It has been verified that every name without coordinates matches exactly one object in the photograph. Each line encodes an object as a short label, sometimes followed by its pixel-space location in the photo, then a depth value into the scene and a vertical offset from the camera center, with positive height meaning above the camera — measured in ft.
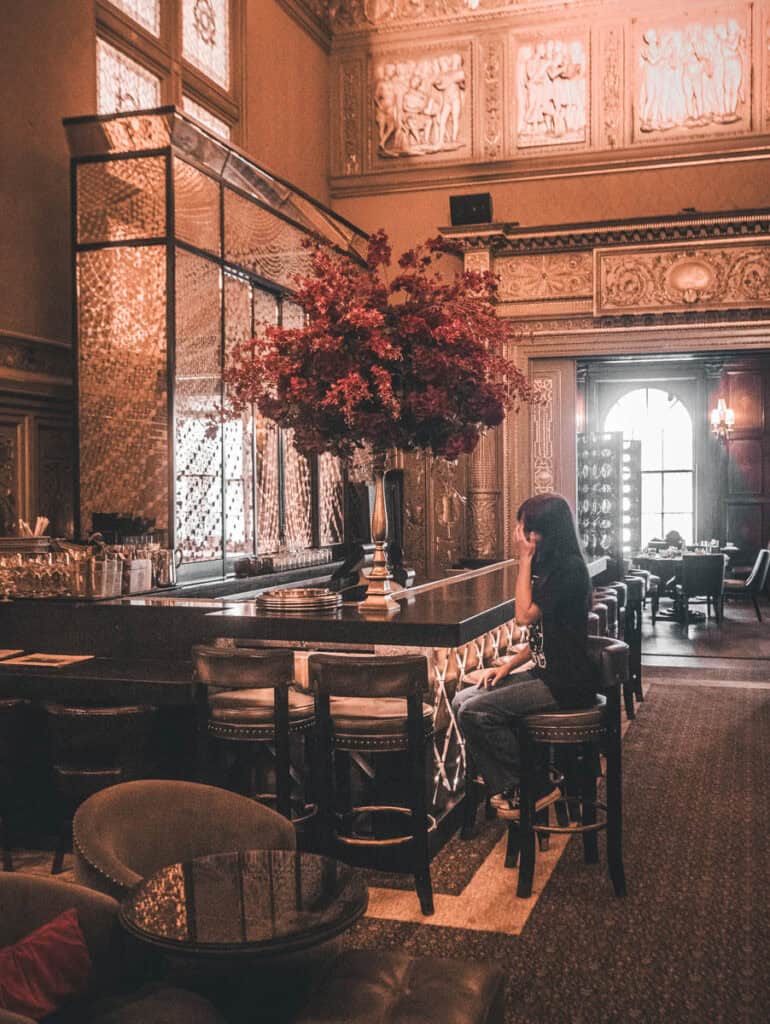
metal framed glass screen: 21.54 +2.97
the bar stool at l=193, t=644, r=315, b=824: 12.00 -2.79
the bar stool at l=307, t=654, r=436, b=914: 11.72 -2.91
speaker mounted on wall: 34.53 +9.04
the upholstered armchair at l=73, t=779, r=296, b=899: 8.36 -2.85
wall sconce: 48.24 +2.62
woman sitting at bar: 13.14 -2.24
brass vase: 14.29 -1.27
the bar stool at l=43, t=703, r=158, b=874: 13.20 -3.49
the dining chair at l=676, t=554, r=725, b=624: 40.06 -3.86
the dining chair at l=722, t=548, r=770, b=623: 41.37 -4.30
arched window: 51.75 +1.18
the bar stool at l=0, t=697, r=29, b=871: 13.87 -3.71
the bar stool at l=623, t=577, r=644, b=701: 24.73 -3.69
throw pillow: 6.26 -3.02
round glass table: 6.33 -2.81
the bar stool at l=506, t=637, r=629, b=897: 12.71 -3.27
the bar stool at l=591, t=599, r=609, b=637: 21.28 -2.81
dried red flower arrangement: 14.13 +1.64
